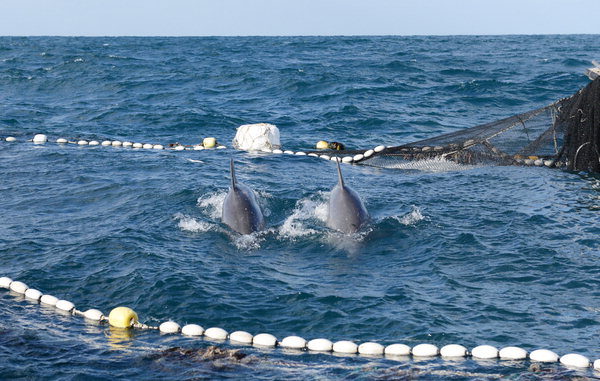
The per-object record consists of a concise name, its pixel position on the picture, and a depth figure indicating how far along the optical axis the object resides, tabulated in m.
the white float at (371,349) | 10.90
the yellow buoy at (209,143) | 25.08
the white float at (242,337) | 11.40
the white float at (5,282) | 13.57
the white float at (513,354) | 10.56
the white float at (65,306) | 12.64
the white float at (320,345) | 11.09
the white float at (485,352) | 10.61
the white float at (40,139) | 25.38
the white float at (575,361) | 10.23
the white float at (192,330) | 11.66
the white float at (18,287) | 13.38
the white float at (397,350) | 10.87
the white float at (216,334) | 11.54
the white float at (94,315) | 12.26
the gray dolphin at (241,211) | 15.77
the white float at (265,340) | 11.24
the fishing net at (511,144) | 20.50
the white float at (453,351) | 10.73
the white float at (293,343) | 11.18
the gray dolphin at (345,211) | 15.62
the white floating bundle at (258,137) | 24.14
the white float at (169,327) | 11.77
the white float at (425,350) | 10.81
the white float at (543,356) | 10.41
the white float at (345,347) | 10.98
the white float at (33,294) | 13.12
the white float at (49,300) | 12.90
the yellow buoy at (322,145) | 24.58
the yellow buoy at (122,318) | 11.84
